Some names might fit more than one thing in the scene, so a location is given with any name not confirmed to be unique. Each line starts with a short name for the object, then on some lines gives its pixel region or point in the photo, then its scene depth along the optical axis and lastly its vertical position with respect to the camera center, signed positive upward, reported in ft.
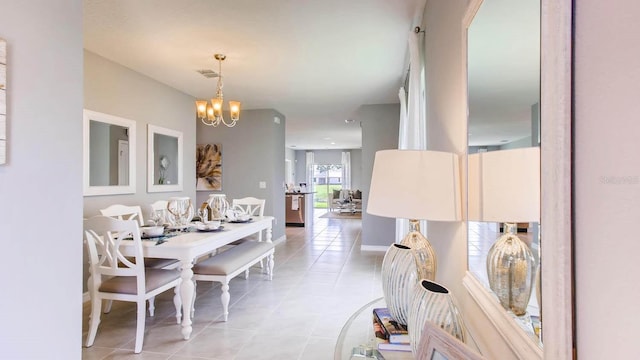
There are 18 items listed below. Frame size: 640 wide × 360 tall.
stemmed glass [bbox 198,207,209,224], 10.68 -1.10
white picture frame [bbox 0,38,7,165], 4.33 +1.02
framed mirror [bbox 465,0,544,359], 2.25 +0.25
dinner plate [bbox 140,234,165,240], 8.84 -1.48
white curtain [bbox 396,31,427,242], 8.66 +2.21
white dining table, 8.07 -1.71
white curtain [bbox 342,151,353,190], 46.75 +1.55
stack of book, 3.64 -1.73
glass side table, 3.58 -1.90
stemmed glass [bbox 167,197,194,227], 10.21 -0.90
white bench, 9.46 -2.49
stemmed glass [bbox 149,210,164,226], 10.37 -1.18
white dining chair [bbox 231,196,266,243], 14.70 -1.02
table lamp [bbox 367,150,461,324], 3.88 -0.19
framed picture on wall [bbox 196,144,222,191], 20.39 +0.73
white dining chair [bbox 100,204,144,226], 10.19 -0.99
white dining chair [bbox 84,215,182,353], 7.70 -2.18
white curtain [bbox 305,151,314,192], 48.11 +2.02
